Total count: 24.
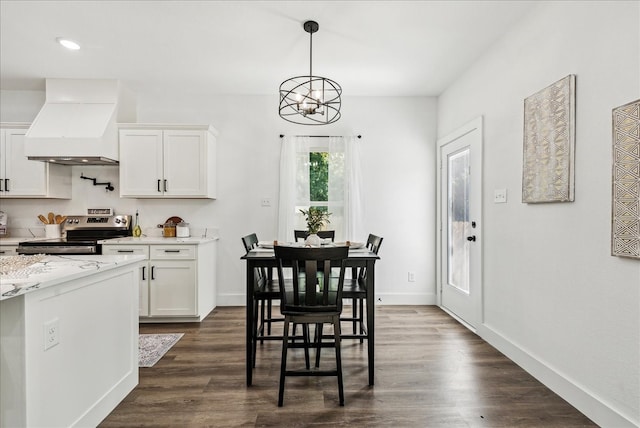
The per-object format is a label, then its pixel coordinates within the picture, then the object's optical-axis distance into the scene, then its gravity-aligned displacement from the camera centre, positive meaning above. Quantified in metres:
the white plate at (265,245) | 2.82 -0.28
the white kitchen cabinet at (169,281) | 3.73 -0.77
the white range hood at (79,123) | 3.65 +1.00
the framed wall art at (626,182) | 1.68 +0.16
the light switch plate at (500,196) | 2.92 +0.15
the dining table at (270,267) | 2.37 -0.53
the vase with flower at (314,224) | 2.66 -0.09
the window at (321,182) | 4.34 +0.39
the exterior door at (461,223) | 3.37 -0.12
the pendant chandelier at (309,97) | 2.59 +1.32
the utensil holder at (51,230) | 4.09 -0.22
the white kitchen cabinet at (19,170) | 3.89 +0.48
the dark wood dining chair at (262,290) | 2.57 -0.61
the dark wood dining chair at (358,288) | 2.56 -0.60
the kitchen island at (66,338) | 1.35 -0.61
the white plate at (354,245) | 2.80 -0.28
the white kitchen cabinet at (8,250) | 3.61 -0.41
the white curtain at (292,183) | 4.33 +0.37
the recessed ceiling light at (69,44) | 3.04 +1.54
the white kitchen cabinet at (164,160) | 3.97 +0.61
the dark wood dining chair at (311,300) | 2.11 -0.59
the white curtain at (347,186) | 4.36 +0.34
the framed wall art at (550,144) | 2.14 +0.48
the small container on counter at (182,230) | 4.16 -0.22
